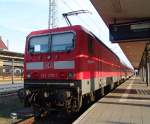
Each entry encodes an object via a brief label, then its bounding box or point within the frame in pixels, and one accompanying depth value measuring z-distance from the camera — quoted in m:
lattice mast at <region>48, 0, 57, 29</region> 23.28
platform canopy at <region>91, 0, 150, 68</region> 5.68
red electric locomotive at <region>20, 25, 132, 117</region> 5.05
